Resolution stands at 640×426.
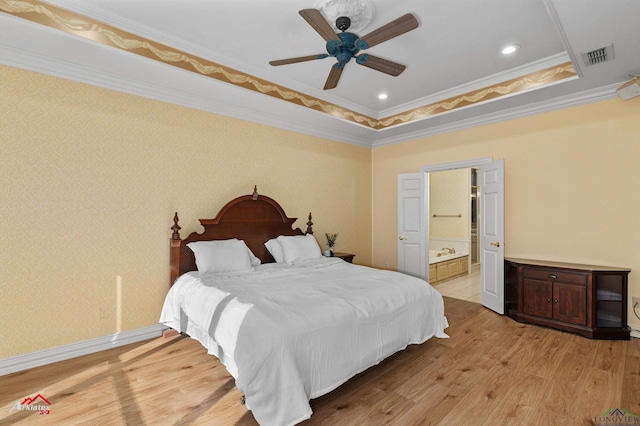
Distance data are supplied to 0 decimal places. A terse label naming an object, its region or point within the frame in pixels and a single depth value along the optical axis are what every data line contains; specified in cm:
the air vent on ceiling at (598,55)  274
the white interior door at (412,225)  513
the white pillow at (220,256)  337
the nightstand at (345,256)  478
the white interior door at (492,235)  414
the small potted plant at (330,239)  501
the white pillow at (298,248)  407
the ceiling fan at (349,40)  214
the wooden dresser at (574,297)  330
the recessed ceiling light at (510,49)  309
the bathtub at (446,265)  587
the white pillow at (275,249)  413
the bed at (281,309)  185
